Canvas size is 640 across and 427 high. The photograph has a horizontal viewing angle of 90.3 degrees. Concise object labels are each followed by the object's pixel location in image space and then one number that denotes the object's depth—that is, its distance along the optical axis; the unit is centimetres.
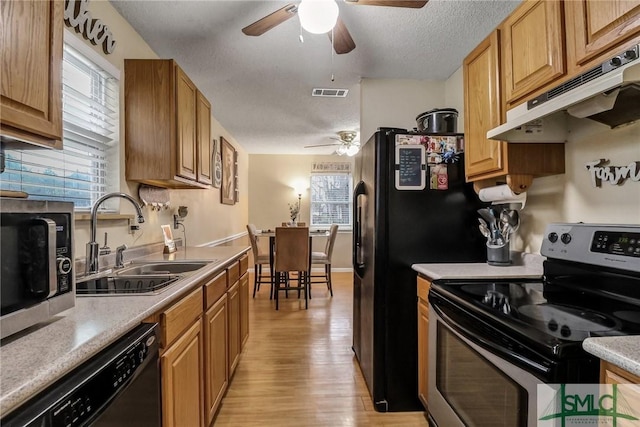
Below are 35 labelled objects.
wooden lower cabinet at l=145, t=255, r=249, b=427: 116
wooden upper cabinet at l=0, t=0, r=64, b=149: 86
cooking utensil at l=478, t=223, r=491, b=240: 188
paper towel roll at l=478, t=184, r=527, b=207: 176
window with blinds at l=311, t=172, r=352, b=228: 660
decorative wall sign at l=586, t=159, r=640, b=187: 131
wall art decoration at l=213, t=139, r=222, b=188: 391
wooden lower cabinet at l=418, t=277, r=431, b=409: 175
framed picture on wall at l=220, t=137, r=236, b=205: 447
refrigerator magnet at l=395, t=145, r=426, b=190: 197
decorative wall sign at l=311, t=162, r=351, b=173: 660
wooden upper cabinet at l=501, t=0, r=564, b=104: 132
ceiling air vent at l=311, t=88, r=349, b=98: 322
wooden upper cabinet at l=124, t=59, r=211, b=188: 200
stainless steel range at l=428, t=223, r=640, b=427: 86
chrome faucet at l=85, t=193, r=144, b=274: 149
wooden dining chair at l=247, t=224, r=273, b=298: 465
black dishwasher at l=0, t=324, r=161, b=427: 59
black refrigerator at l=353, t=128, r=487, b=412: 197
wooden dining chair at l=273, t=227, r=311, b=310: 416
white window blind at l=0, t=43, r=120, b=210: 135
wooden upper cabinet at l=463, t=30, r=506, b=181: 171
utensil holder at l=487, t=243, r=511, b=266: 185
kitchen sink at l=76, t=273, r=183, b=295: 132
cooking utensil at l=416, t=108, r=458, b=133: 213
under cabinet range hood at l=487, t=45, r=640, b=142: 91
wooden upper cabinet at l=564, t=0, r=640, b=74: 102
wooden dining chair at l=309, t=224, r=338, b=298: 479
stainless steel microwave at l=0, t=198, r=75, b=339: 70
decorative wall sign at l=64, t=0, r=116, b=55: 155
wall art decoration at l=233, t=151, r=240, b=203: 518
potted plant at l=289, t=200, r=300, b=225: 637
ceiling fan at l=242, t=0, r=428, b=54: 149
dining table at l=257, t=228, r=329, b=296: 448
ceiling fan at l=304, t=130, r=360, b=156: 480
